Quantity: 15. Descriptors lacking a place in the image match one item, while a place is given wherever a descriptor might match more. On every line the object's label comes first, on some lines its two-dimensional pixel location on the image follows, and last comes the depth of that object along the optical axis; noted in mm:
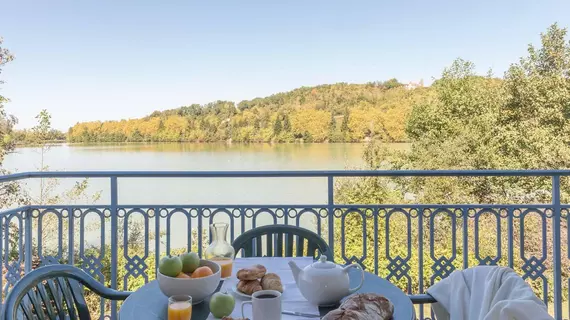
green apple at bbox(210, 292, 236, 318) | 1146
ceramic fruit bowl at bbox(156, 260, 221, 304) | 1250
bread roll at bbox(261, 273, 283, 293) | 1305
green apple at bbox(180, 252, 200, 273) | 1316
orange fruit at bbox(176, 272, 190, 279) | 1271
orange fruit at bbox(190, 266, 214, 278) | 1279
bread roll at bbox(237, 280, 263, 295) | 1335
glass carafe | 1520
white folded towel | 942
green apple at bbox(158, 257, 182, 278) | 1261
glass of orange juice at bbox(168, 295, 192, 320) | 1131
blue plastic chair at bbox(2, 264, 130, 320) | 1108
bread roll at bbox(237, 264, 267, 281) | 1354
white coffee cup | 1074
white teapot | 1245
